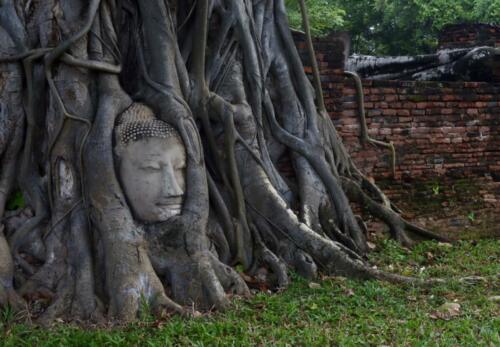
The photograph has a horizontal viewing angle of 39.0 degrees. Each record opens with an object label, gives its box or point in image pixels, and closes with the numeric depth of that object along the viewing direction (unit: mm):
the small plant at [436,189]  6844
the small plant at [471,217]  6756
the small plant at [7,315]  3936
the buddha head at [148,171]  4422
